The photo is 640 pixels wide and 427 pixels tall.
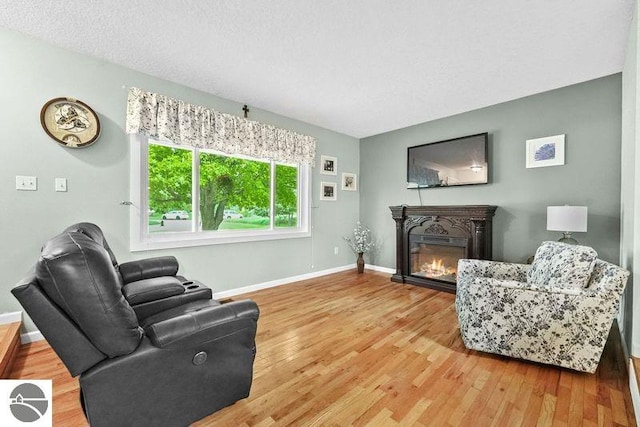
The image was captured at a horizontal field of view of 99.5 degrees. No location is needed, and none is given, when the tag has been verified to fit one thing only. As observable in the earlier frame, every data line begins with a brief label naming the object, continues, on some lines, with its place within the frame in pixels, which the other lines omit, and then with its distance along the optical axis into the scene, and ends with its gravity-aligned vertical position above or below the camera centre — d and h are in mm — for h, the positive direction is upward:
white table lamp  2623 -51
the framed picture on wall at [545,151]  3129 +732
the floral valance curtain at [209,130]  2785 +1006
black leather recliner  976 -575
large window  2918 +206
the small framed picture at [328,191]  4602 +382
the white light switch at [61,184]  2435 +259
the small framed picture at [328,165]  4602 +827
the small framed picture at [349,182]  4988 +586
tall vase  4809 -894
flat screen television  3707 +745
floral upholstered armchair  1773 -688
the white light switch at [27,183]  2277 +255
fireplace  3521 -393
